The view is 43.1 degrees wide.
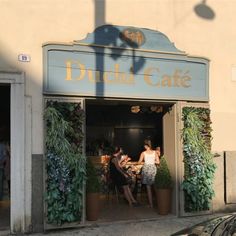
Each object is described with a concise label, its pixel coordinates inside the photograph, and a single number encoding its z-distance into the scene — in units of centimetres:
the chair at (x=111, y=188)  720
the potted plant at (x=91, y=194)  576
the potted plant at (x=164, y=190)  622
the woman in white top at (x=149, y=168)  682
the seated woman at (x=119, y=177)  700
